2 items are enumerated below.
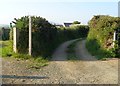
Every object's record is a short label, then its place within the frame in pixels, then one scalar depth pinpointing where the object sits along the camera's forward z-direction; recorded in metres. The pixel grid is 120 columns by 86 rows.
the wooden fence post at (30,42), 6.89
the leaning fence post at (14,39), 7.12
